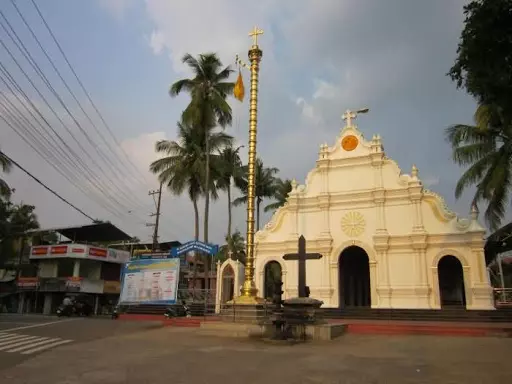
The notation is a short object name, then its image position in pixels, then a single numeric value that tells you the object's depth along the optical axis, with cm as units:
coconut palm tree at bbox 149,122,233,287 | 3006
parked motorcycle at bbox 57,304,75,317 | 2584
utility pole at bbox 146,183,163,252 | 3900
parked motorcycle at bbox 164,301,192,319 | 2173
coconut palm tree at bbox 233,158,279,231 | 3847
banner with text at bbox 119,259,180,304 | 2369
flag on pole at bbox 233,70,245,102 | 1909
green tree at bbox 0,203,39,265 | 3438
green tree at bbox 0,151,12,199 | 2244
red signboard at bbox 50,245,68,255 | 3466
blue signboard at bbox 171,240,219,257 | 2352
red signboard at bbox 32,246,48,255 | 3569
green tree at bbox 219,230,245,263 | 4234
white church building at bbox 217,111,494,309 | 2328
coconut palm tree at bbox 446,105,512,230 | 1925
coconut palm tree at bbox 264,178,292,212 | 3859
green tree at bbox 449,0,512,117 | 752
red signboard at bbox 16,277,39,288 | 3500
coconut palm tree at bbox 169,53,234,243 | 2856
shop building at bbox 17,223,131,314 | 3441
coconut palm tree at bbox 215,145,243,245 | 3117
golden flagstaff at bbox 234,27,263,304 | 1593
